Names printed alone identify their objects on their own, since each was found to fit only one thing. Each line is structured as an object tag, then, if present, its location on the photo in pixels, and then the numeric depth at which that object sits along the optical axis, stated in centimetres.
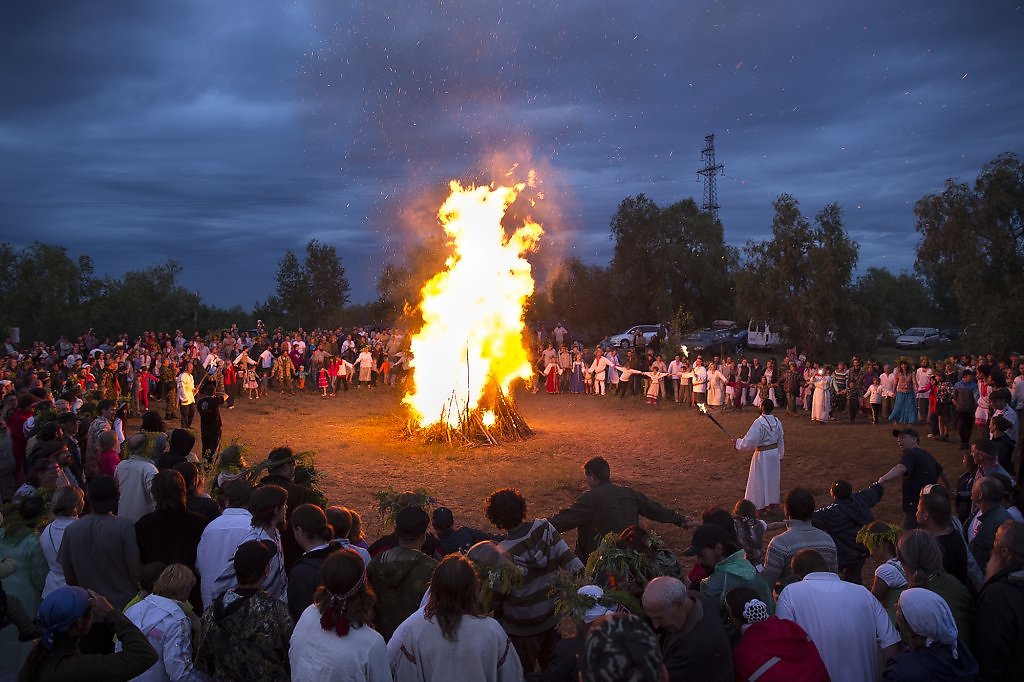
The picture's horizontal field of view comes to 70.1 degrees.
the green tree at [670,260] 4553
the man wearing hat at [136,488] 665
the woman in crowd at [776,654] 342
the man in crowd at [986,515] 568
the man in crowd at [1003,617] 406
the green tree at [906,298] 6469
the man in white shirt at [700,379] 2266
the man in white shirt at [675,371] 2366
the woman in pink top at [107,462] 829
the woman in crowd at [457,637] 345
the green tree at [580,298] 4834
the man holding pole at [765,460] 1020
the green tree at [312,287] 5319
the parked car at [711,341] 4150
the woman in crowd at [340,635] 338
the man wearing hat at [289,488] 564
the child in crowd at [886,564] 465
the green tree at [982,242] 2650
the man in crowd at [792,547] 528
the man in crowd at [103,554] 495
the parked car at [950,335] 5031
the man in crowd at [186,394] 1784
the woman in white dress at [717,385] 2245
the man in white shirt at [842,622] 393
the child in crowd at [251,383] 2378
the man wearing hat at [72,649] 320
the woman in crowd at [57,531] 509
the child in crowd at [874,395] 1891
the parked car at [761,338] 4148
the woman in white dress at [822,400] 1919
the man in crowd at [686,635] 339
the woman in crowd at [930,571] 427
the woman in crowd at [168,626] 379
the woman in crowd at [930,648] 378
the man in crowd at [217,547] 479
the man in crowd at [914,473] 778
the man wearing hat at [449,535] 499
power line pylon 6269
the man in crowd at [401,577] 427
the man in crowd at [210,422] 1267
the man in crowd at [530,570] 466
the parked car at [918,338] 4803
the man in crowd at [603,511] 595
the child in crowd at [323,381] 2578
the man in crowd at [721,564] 432
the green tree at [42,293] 3691
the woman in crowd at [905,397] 1825
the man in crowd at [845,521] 641
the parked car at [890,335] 4933
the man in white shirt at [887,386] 1877
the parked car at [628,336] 4199
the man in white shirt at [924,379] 1809
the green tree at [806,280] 3131
